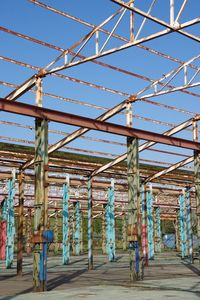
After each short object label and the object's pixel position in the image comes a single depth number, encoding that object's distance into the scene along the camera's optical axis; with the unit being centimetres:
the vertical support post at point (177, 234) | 5433
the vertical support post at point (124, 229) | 5341
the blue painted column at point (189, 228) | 3203
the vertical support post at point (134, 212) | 1930
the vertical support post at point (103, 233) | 4775
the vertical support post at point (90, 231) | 2638
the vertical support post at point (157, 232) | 4656
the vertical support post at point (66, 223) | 3075
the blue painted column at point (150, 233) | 3734
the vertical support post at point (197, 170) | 2312
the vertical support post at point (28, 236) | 4610
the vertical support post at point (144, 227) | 3109
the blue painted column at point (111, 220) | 3484
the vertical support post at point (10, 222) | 2770
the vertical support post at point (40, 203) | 1602
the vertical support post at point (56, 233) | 4692
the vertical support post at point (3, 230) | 3488
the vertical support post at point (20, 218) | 2365
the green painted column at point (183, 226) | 3772
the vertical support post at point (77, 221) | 4057
